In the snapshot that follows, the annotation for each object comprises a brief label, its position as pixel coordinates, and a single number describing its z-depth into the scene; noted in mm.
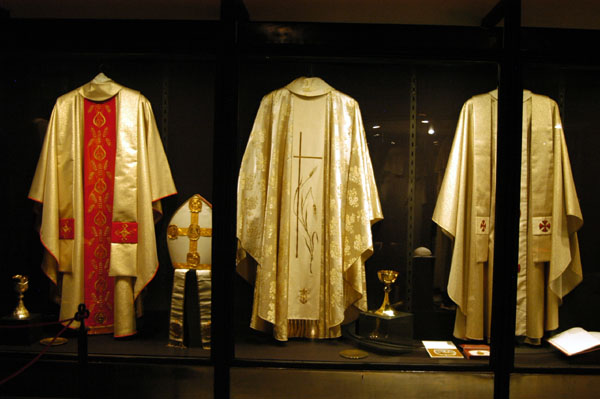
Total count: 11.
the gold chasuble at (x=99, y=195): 3396
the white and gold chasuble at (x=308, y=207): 3412
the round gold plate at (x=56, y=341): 3229
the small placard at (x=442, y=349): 3180
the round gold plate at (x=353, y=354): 3148
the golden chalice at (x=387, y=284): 3440
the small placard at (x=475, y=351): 3158
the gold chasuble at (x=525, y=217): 3404
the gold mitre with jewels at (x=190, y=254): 3252
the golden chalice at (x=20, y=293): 3326
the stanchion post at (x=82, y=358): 2511
